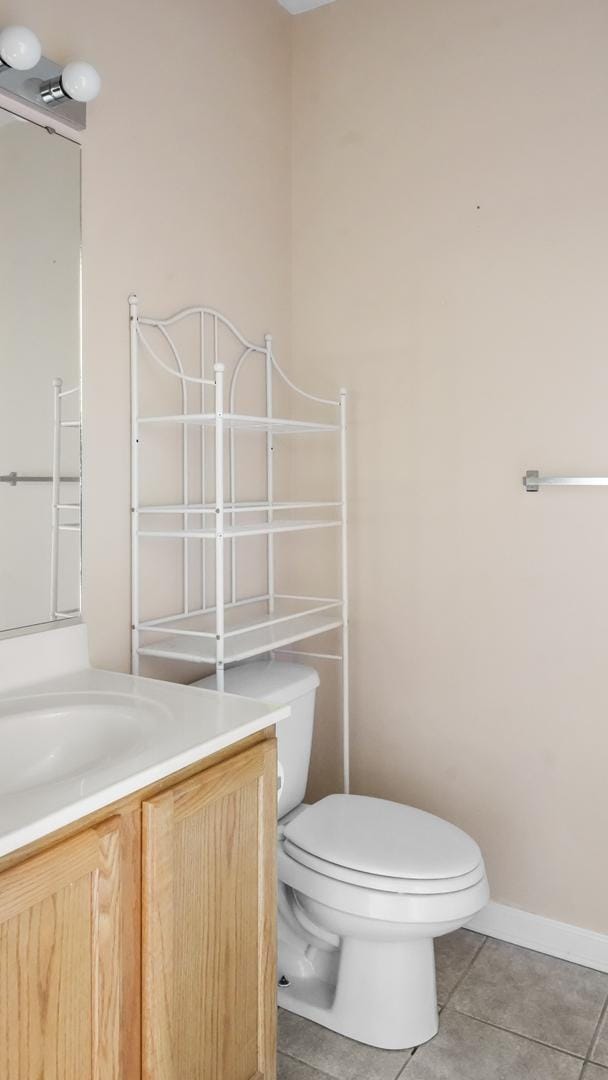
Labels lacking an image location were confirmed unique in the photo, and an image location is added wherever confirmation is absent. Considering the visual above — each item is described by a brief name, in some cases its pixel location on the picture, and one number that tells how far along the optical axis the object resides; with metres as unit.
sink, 1.29
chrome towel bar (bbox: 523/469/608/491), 1.87
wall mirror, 1.47
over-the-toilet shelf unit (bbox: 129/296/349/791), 1.75
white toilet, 1.58
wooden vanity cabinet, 0.95
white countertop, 0.96
